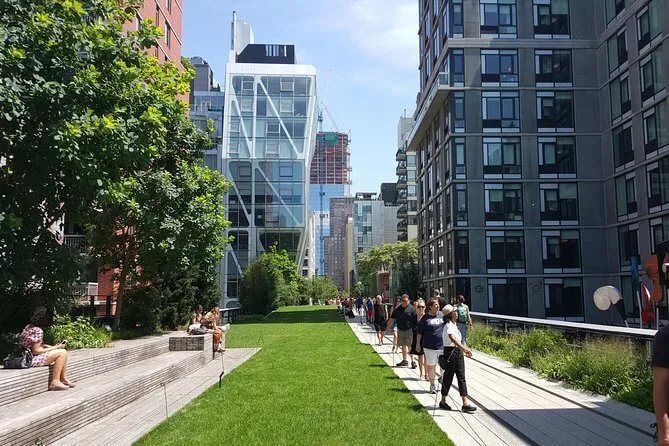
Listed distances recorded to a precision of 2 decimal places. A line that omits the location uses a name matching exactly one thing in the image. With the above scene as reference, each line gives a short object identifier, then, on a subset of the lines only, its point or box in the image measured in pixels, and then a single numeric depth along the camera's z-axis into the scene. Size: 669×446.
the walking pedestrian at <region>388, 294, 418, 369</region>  15.77
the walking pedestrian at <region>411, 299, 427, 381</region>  13.88
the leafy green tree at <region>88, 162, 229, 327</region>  18.88
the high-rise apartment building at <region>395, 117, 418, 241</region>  107.56
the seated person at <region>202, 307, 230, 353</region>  19.45
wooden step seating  7.40
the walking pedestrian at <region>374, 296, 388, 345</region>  23.17
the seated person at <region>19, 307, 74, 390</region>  10.09
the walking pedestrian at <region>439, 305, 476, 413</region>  9.98
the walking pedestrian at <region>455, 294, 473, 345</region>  18.27
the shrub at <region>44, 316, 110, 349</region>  14.30
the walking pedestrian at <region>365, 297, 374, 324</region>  38.58
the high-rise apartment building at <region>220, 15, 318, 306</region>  74.56
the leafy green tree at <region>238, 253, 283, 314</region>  49.88
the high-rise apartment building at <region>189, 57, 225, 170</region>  94.81
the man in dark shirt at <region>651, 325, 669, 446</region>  4.02
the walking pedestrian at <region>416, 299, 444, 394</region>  11.45
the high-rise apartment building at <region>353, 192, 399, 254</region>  185.62
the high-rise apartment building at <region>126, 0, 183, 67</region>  37.47
